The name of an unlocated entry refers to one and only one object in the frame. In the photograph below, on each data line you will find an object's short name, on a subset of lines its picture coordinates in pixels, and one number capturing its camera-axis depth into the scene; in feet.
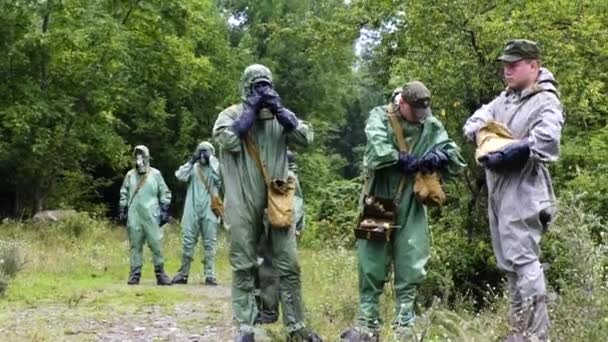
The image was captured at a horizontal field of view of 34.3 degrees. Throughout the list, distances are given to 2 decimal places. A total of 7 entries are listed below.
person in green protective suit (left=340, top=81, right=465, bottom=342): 21.86
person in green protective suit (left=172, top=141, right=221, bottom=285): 48.85
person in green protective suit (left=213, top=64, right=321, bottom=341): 22.99
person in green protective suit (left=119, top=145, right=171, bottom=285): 48.21
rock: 79.00
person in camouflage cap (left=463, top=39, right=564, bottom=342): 18.90
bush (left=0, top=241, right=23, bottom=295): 45.22
